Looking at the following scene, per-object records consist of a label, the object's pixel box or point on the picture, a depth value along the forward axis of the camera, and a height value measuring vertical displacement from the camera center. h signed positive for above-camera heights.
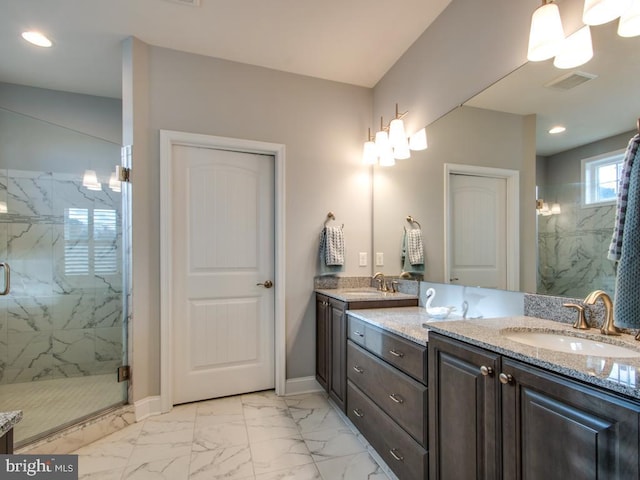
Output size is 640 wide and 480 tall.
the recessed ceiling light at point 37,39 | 2.18 +1.44
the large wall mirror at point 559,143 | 1.24 +0.47
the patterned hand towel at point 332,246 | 2.66 -0.04
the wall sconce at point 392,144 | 2.38 +0.78
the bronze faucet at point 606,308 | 1.15 -0.25
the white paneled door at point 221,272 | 2.46 -0.26
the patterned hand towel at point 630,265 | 0.85 -0.07
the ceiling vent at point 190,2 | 1.95 +1.50
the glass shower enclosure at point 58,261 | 2.47 -0.17
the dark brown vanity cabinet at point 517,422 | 0.73 -0.52
